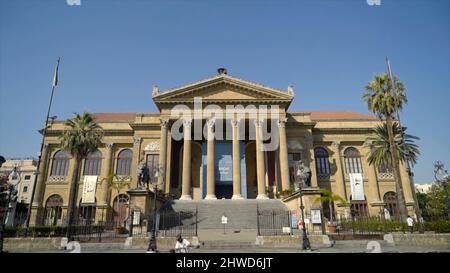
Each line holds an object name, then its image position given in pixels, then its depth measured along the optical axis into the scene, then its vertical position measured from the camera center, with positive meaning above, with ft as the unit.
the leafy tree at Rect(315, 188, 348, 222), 117.50 +11.65
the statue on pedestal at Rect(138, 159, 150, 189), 77.56 +13.60
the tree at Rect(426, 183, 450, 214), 173.99 +15.64
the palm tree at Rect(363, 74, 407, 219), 84.12 +36.70
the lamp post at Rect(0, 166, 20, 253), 57.74 +10.17
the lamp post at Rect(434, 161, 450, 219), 71.46 +12.47
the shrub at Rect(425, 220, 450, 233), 66.39 -0.08
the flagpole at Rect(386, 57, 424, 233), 65.51 +30.21
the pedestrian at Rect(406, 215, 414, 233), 66.28 +0.42
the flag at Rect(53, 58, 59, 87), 89.78 +44.23
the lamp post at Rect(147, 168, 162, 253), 48.39 -2.57
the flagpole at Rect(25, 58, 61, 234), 86.03 +43.19
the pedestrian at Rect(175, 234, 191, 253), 37.63 -2.17
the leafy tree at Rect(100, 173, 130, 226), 118.93 +17.88
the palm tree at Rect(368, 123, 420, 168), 99.07 +25.37
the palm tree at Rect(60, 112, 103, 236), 93.36 +28.24
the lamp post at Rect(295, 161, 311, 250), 74.33 +13.09
